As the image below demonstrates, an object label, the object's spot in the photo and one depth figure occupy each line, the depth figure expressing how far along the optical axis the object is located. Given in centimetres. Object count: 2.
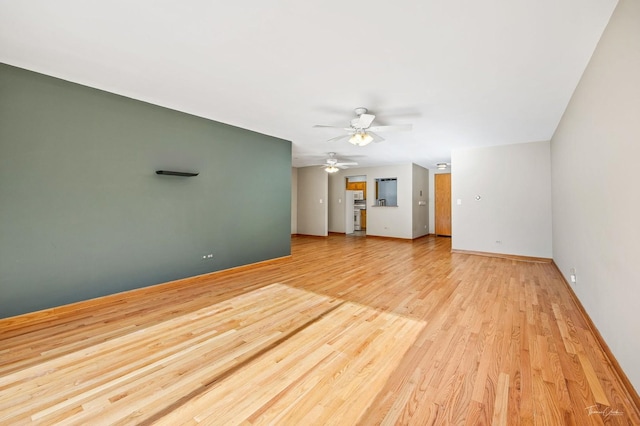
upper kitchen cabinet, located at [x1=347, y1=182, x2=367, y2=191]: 1122
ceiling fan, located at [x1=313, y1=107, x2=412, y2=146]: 370
